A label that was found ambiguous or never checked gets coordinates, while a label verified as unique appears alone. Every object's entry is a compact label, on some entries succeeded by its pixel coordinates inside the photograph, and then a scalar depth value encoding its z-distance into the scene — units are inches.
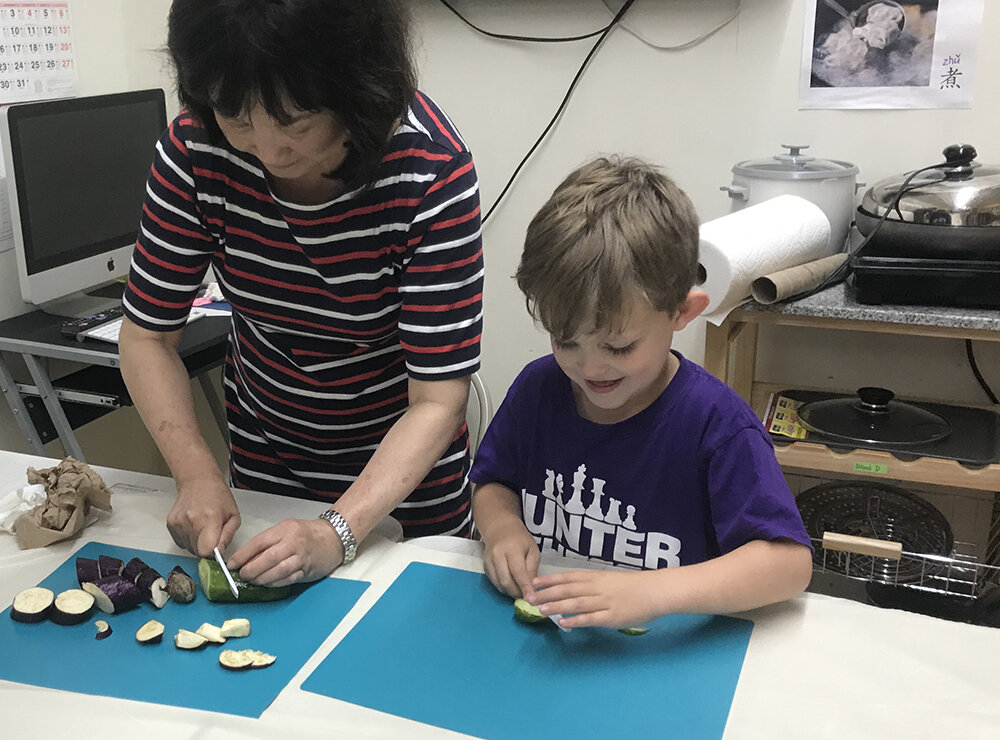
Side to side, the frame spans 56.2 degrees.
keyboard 74.5
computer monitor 72.2
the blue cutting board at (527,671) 30.6
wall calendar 79.3
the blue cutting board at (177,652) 32.3
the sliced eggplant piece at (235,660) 33.2
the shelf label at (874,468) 66.2
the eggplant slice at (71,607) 36.1
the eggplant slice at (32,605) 36.3
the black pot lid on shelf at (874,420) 68.6
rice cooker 72.2
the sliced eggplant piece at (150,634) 34.9
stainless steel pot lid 63.5
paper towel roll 63.2
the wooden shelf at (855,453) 64.7
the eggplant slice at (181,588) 37.5
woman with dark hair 34.5
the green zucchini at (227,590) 37.2
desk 74.2
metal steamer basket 62.5
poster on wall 73.8
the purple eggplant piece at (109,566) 38.5
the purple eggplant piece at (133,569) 38.0
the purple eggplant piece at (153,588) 37.2
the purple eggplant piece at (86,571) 38.4
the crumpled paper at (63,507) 41.6
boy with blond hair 34.9
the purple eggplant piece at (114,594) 36.6
